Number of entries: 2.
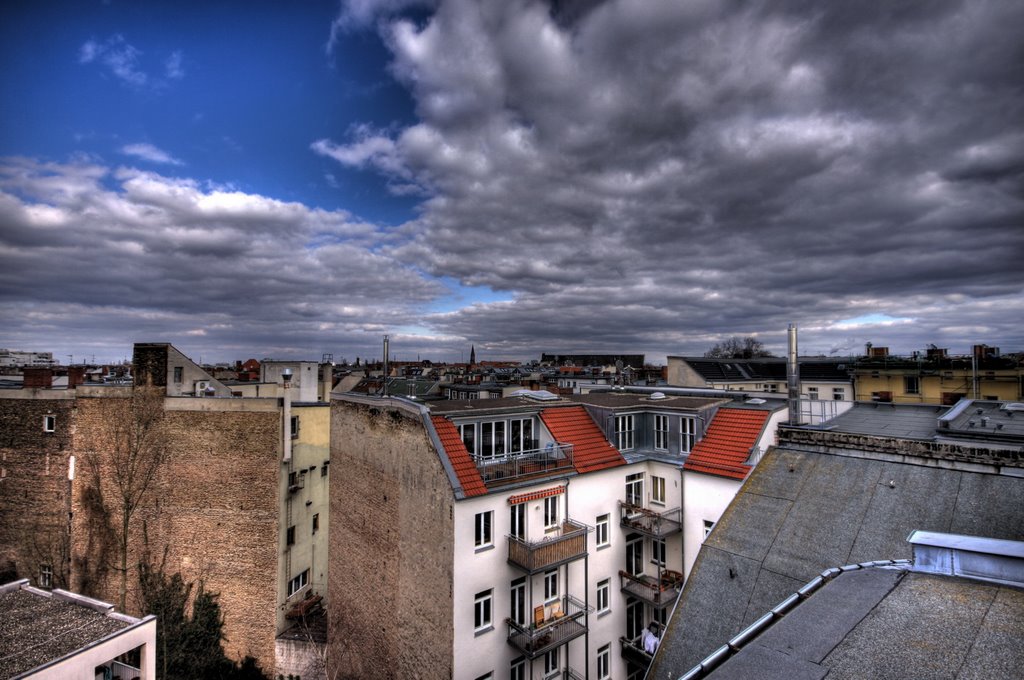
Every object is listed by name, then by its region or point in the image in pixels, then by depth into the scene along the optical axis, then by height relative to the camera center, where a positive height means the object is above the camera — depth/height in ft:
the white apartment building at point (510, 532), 47.88 -19.98
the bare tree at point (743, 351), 260.01 +5.23
